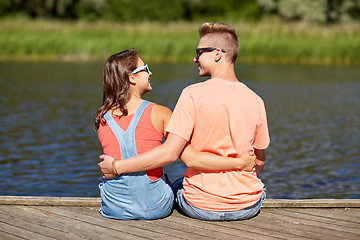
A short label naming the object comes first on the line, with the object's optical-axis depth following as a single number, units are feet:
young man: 11.42
